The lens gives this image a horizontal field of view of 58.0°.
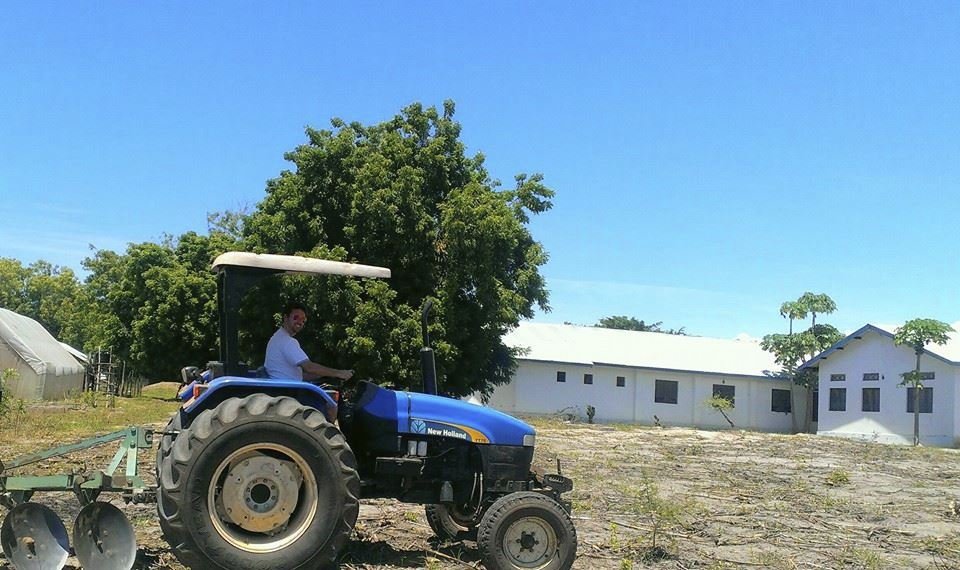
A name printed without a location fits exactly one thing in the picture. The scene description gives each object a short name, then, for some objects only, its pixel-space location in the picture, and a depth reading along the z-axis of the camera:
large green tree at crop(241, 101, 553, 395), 20.42
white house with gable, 31.56
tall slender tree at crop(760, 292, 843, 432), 40.31
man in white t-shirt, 6.46
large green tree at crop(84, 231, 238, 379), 33.19
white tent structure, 33.16
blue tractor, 5.60
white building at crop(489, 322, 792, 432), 39.53
